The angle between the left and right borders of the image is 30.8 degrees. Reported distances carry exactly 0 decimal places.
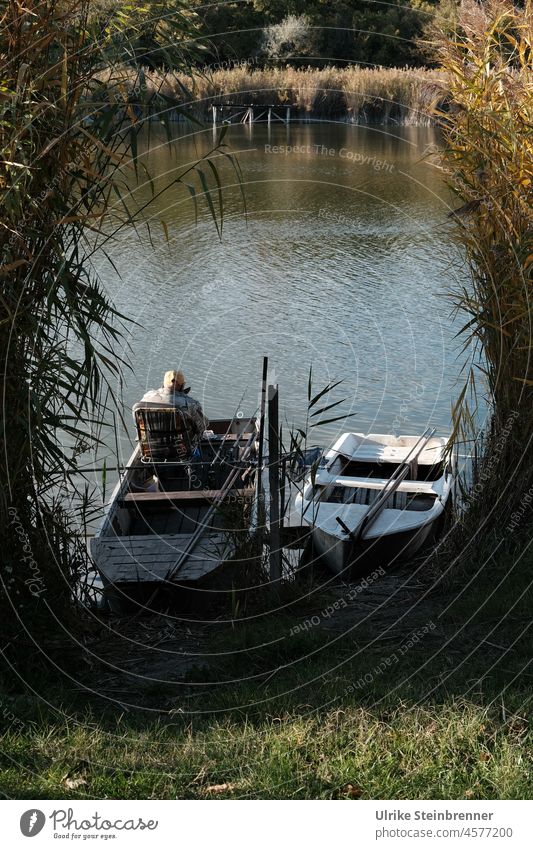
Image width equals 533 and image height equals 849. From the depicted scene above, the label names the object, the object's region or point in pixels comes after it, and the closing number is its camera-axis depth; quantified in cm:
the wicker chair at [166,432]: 678
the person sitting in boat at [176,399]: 682
